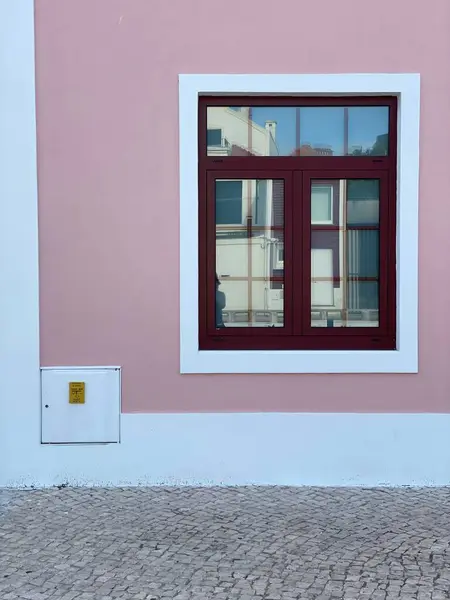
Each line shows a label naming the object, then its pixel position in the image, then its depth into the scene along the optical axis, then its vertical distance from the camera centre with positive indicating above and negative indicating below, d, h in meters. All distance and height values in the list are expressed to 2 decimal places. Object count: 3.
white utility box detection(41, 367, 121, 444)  4.93 -1.00
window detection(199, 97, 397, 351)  5.05 +0.37
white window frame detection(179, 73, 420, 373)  4.85 +0.35
